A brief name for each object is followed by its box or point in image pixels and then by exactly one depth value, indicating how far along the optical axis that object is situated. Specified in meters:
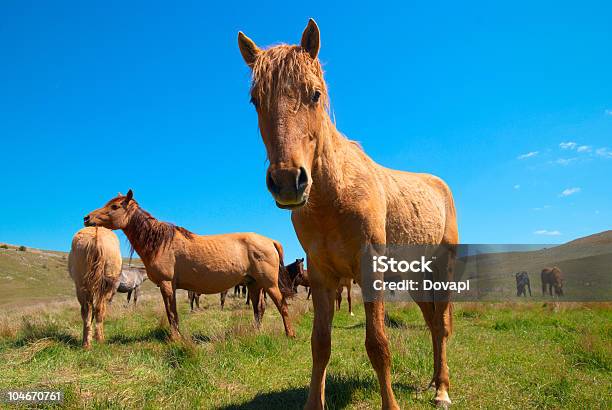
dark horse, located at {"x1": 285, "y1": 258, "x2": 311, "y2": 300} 21.67
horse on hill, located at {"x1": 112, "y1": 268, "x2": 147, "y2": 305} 18.81
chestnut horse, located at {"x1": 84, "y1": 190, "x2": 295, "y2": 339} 8.27
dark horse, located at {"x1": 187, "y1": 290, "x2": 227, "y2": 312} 15.30
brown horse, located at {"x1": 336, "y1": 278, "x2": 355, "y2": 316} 12.25
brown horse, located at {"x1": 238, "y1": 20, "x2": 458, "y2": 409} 2.32
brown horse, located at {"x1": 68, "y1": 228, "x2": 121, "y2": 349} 7.27
